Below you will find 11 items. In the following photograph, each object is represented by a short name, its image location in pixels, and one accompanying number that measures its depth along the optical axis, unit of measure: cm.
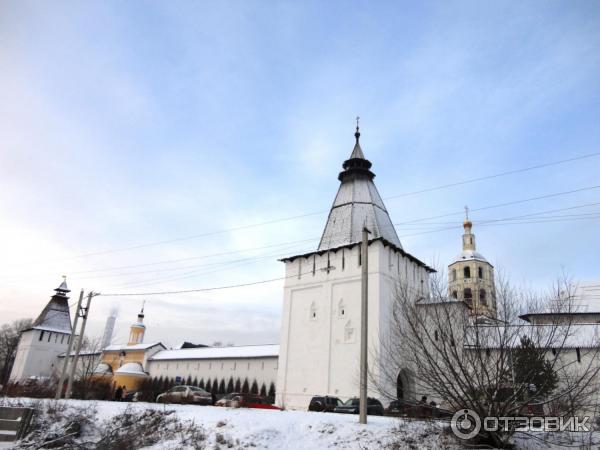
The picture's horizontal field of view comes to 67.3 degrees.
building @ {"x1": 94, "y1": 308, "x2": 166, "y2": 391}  4488
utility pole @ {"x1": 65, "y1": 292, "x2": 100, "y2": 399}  2370
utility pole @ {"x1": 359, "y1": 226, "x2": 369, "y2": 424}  1141
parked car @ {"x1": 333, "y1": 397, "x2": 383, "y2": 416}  1739
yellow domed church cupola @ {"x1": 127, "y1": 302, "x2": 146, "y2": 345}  5750
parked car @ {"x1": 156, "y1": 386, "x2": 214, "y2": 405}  2014
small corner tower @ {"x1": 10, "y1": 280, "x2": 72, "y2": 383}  5472
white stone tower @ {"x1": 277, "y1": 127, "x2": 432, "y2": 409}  2431
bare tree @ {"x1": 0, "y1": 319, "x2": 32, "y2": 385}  6541
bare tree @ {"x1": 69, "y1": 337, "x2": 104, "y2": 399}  2750
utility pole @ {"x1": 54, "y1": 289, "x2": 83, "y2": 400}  2212
